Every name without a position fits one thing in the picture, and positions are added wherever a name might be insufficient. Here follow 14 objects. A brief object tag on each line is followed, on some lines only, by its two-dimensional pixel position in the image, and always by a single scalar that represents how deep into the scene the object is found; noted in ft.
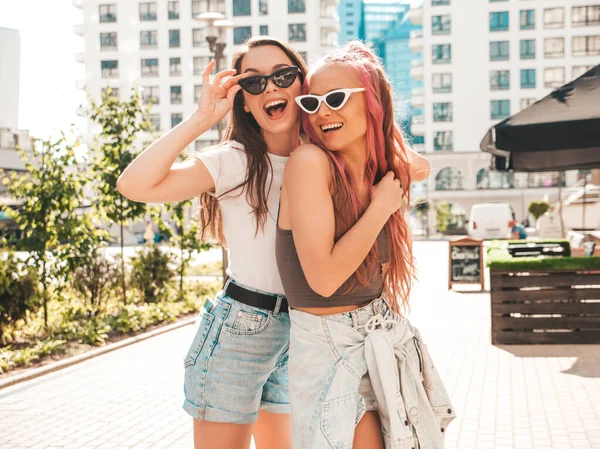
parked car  127.34
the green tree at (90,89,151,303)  41.73
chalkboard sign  54.24
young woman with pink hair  7.52
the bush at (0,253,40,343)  32.27
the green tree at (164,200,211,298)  50.85
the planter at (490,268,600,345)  30.19
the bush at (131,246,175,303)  47.73
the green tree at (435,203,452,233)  185.57
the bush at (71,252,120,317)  40.95
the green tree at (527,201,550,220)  167.22
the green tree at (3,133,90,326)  35.96
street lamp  48.93
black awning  27.20
